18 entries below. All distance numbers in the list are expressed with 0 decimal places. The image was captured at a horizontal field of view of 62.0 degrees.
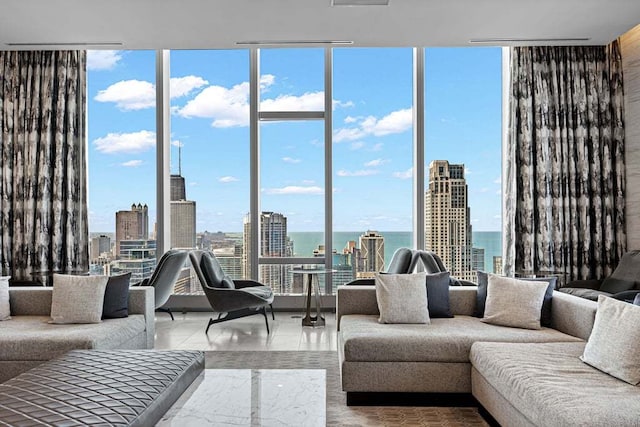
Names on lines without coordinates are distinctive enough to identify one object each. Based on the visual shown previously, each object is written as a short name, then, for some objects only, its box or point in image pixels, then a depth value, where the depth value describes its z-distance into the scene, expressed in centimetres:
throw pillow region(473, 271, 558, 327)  383
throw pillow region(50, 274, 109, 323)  393
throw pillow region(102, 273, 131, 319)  411
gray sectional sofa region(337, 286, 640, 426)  223
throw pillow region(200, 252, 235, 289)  539
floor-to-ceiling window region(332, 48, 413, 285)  666
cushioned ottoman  193
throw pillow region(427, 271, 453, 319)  411
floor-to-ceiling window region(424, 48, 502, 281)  659
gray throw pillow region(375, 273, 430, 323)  388
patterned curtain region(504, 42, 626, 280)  597
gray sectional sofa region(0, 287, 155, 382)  339
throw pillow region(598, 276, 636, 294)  510
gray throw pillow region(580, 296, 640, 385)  251
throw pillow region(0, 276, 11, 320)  407
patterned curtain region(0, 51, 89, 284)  612
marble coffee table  217
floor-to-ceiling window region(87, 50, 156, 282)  668
